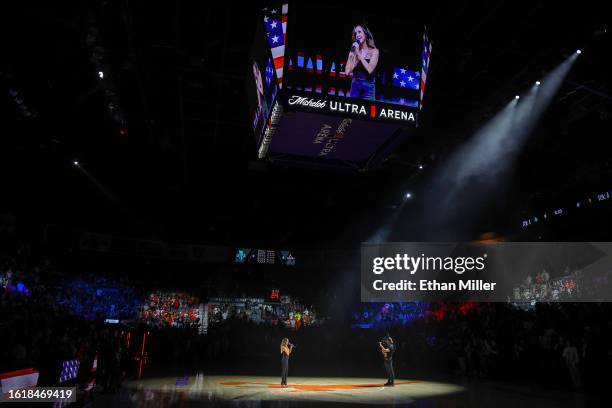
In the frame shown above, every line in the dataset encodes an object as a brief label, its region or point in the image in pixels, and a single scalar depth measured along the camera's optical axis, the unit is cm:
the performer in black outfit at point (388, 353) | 1312
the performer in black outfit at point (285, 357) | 1280
